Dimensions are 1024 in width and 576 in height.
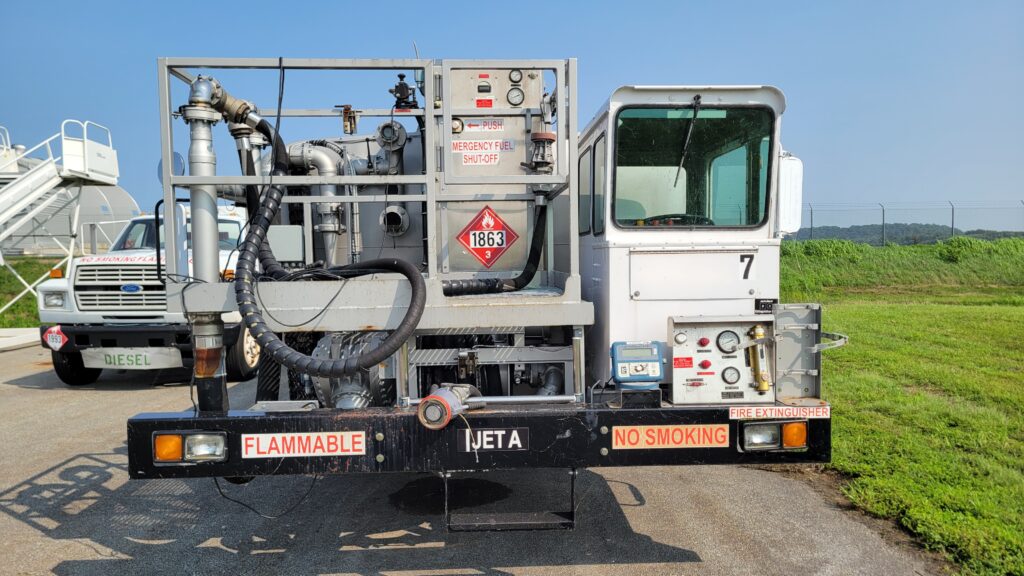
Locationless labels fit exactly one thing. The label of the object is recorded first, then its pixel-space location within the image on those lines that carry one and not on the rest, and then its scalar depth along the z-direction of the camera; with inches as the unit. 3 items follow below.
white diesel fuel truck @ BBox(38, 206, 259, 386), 323.0
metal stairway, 577.6
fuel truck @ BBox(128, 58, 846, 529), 119.9
